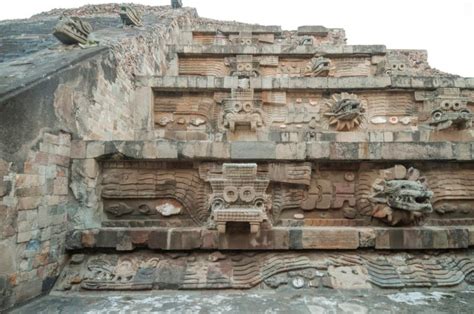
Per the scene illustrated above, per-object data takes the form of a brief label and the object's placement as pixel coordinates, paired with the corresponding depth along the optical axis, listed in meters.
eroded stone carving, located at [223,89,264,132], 5.98
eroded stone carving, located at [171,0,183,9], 13.17
